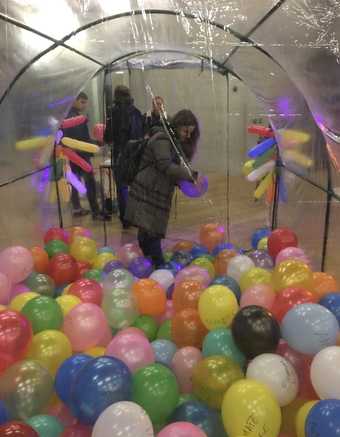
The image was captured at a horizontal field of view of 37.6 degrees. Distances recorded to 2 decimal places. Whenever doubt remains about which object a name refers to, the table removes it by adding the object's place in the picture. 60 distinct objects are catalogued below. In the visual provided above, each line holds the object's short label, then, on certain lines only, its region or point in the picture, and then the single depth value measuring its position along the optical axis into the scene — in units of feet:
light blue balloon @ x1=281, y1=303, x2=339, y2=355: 6.35
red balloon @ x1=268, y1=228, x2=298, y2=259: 10.75
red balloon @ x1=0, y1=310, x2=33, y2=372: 6.47
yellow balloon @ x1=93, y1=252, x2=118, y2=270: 12.00
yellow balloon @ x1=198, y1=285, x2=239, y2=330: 7.37
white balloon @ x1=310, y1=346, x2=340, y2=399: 5.59
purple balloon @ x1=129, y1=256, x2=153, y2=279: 11.60
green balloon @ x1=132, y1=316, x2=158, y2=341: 8.17
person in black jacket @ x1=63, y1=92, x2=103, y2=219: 16.41
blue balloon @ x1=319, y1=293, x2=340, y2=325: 7.16
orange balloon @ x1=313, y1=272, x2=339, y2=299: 8.18
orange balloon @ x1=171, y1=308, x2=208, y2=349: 7.45
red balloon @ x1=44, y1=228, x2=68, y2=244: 12.33
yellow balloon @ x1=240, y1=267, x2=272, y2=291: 8.68
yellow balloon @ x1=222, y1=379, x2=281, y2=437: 5.30
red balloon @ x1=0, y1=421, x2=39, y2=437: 4.72
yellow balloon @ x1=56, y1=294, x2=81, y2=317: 8.14
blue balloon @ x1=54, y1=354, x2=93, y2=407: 6.02
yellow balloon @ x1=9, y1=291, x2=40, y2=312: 8.20
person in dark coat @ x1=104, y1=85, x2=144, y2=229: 13.74
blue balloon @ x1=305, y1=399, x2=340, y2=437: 4.88
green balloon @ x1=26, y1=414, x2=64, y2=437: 5.43
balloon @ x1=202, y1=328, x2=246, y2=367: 6.59
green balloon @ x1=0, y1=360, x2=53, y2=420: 5.77
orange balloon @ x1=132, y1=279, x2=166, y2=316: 8.32
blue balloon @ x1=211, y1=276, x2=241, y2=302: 8.76
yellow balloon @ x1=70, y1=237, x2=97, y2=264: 12.11
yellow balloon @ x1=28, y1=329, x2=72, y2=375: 6.69
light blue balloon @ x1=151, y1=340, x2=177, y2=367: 7.22
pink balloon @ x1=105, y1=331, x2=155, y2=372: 6.55
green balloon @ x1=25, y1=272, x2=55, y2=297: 9.64
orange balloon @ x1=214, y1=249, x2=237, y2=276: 10.95
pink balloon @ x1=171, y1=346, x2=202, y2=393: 6.63
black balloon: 6.34
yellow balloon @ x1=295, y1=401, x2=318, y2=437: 5.65
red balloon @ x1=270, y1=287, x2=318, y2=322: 7.28
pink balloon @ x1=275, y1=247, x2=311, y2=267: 9.92
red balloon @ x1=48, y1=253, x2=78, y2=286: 10.57
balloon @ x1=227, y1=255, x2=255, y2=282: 9.73
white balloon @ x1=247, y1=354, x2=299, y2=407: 5.87
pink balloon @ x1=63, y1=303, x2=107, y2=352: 7.33
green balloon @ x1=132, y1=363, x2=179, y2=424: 5.67
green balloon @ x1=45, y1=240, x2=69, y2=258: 11.53
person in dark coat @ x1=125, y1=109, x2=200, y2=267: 10.33
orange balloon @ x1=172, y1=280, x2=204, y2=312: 8.13
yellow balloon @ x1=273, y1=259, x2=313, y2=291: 8.16
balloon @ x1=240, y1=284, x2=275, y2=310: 7.66
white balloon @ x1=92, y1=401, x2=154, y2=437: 4.90
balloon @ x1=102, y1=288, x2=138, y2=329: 8.13
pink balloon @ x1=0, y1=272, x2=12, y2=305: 8.62
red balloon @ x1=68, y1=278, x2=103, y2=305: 8.70
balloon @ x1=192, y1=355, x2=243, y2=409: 5.93
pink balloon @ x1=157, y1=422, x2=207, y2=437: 4.95
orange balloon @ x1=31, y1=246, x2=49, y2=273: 10.71
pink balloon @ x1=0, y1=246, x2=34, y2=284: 9.43
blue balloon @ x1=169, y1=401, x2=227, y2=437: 5.63
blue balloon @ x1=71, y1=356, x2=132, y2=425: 5.43
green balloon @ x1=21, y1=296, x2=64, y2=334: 7.38
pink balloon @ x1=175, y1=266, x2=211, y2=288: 9.29
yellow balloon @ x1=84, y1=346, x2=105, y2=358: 7.16
